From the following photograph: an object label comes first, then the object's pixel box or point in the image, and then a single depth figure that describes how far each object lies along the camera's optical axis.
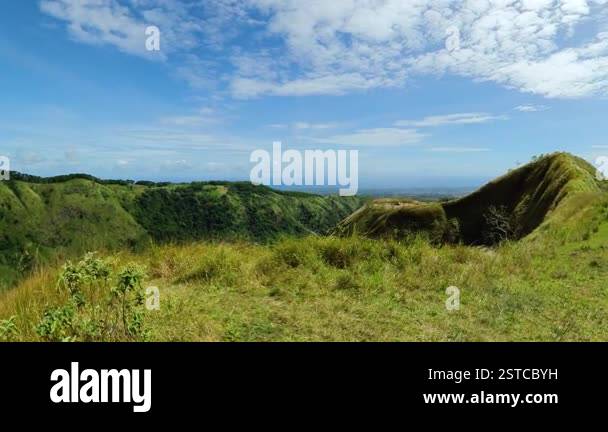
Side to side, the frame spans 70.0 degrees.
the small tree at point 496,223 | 31.21
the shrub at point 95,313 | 5.55
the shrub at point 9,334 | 5.63
